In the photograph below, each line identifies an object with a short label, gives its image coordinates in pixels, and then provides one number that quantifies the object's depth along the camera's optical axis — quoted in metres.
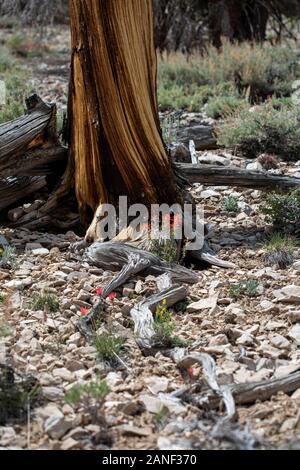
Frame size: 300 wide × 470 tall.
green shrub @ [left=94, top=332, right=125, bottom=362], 4.20
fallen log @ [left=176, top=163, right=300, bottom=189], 6.71
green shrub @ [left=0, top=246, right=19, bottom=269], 5.49
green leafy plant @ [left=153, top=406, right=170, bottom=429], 3.59
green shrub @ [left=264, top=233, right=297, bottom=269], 5.62
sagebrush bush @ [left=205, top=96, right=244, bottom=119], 9.55
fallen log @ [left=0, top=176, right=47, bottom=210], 6.31
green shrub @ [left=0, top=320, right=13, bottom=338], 4.25
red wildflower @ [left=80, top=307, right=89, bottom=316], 4.67
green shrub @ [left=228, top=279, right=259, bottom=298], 5.10
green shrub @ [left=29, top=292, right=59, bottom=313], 4.81
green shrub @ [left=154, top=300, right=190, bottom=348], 4.37
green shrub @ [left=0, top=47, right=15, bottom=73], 12.92
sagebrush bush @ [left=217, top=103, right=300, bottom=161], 8.35
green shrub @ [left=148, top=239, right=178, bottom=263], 5.58
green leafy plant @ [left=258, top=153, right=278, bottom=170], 7.99
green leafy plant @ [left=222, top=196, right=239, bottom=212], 6.83
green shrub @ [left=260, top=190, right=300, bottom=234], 6.24
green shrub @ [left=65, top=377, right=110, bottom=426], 3.58
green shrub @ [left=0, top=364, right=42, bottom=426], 3.63
